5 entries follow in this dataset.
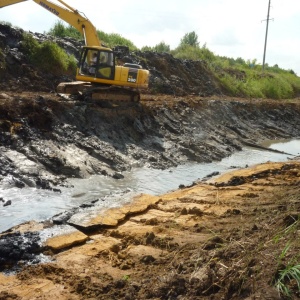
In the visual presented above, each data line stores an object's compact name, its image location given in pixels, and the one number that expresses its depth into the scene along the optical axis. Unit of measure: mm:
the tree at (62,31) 19662
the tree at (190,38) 35104
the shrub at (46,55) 14663
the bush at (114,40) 22088
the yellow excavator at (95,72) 11935
